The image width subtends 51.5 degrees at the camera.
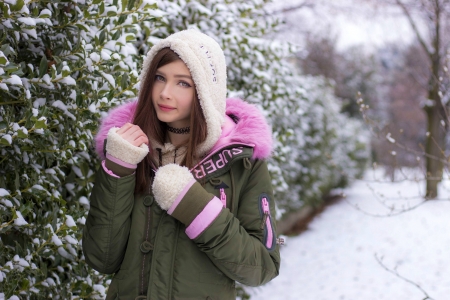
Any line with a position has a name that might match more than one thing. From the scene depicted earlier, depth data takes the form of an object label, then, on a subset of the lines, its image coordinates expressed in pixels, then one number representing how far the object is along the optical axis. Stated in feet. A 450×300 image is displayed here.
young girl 5.09
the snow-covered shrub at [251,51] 10.48
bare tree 29.07
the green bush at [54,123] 5.54
